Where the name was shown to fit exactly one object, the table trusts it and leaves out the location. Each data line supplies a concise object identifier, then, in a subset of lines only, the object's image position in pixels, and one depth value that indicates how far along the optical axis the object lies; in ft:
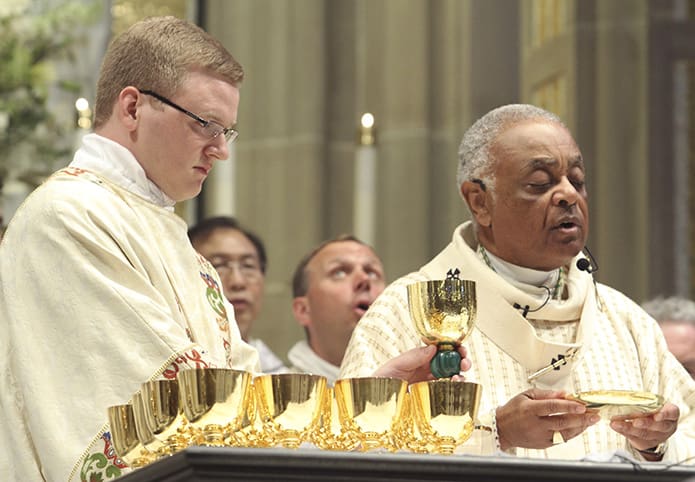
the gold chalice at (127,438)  21.05
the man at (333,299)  40.32
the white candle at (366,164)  40.04
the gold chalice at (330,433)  20.98
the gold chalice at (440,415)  21.31
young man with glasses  23.75
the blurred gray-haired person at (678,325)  37.81
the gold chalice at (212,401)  20.30
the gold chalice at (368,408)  20.84
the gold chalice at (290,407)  20.55
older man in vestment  29.19
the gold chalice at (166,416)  20.52
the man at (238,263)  40.84
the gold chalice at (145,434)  20.67
